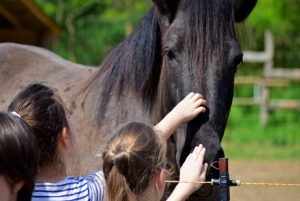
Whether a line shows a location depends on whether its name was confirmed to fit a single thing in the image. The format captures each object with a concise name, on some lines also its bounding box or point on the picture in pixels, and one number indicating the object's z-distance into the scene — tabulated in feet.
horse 22.93
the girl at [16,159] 14.88
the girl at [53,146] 17.61
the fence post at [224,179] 18.44
